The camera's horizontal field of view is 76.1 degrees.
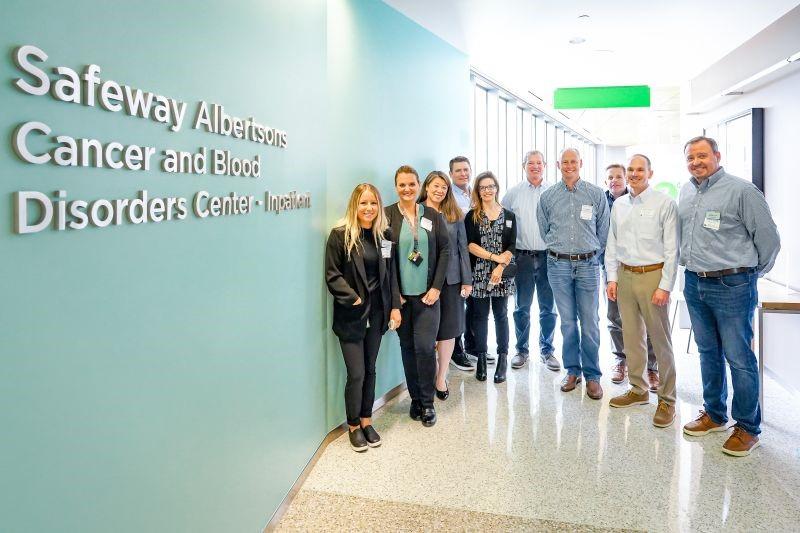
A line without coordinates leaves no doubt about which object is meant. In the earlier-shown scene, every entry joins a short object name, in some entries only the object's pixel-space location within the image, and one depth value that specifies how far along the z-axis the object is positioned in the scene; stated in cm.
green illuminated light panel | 731
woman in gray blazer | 368
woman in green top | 335
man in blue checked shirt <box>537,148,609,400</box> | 390
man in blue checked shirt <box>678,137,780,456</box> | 291
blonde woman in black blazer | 294
